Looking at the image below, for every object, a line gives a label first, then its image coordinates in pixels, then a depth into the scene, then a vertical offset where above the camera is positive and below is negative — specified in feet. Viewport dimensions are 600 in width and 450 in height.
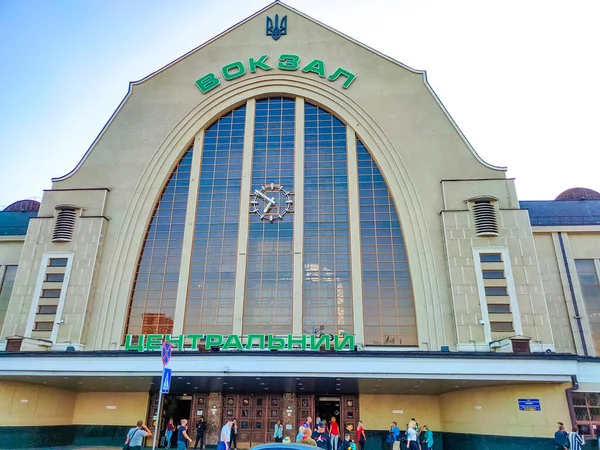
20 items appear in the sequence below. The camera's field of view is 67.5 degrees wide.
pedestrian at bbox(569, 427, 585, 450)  52.95 -1.07
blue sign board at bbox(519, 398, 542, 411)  63.10 +3.41
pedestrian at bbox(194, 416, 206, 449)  75.41 -0.84
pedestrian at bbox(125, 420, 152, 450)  41.09 -1.02
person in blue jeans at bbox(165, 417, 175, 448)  75.46 -0.75
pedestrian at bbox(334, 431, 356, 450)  61.39 -2.04
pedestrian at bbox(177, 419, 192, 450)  52.70 -1.38
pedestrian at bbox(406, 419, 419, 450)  61.87 -1.25
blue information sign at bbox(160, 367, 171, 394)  38.52 +3.65
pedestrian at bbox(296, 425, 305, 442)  44.80 -0.49
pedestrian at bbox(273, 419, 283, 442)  70.03 -0.65
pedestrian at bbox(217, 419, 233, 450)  44.98 -1.11
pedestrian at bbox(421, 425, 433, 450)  66.69 -1.19
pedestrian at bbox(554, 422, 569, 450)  53.78 -0.80
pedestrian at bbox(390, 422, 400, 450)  66.08 -1.10
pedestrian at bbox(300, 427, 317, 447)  42.38 -0.89
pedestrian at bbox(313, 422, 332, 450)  56.03 -1.27
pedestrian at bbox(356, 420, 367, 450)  65.57 -1.01
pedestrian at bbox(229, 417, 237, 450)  63.78 -1.20
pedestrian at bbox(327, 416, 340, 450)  62.90 -1.13
